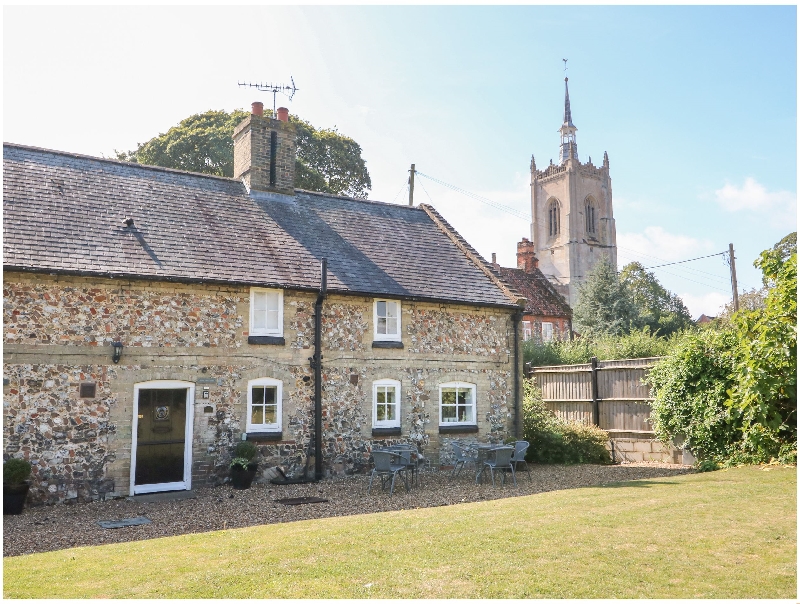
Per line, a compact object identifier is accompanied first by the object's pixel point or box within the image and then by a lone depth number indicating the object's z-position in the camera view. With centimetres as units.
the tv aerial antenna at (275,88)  1932
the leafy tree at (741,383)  987
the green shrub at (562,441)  1783
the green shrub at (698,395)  1516
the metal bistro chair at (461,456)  1444
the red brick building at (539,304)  3512
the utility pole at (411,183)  2750
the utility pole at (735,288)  2672
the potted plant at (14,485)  1155
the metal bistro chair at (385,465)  1315
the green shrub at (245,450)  1408
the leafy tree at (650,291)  5653
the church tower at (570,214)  7506
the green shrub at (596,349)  2266
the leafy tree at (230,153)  3256
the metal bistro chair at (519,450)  1457
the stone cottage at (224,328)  1288
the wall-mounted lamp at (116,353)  1324
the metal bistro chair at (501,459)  1398
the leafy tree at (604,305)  3672
